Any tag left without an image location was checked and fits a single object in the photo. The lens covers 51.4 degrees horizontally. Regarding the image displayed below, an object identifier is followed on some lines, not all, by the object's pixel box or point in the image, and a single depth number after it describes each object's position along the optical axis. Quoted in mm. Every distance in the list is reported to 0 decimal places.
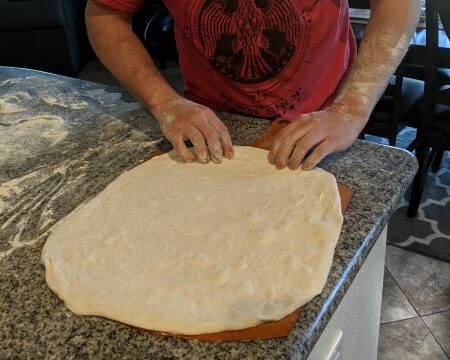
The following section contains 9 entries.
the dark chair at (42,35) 3162
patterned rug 1904
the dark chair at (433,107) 1656
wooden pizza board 570
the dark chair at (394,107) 1906
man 896
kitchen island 583
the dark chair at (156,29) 3230
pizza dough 609
